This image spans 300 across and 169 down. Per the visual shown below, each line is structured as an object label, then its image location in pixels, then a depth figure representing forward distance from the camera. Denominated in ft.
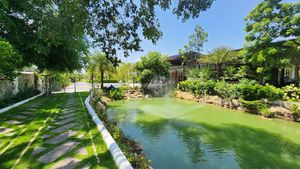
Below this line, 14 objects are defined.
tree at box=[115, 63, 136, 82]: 74.97
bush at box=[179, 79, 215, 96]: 38.39
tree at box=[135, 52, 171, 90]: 48.84
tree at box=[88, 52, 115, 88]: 47.48
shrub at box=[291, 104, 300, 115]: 23.00
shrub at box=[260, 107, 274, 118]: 24.95
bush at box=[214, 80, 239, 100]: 31.87
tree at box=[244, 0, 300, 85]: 30.98
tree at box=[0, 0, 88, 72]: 8.39
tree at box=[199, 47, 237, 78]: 44.06
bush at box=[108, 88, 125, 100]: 41.96
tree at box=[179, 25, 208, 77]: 57.92
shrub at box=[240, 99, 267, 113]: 26.60
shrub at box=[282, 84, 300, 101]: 25.30
